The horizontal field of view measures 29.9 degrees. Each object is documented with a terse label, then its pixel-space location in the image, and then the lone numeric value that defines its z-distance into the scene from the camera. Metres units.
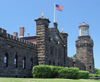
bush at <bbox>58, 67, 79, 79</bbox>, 26.58
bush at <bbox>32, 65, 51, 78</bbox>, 24.69
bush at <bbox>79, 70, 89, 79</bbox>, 38.91
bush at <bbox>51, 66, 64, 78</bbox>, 26.79
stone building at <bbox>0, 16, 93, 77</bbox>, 23.98
